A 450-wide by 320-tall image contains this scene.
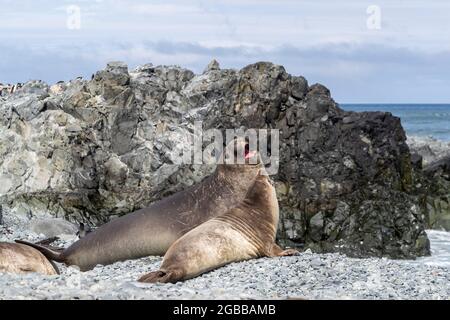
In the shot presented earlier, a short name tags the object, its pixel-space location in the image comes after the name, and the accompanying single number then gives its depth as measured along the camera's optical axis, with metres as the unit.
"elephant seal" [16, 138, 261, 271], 11.20
